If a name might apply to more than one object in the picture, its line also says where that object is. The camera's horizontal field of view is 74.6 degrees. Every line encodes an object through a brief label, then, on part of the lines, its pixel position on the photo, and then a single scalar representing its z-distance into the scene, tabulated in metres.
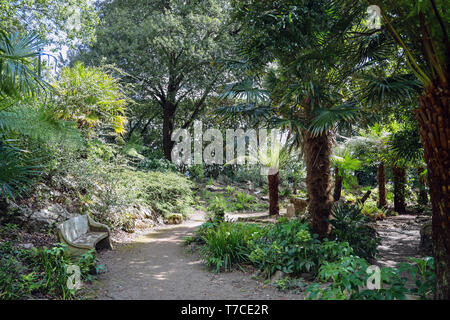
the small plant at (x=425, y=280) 2.88
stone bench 4.52
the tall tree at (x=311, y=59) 4.61
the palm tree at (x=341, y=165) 10.15
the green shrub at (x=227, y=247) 4.86
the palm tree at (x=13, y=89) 3.92
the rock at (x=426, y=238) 5.62
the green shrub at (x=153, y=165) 12.87
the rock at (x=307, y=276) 4.23
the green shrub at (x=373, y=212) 9.41
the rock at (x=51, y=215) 5.28
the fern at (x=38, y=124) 4.38
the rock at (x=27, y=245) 4.40
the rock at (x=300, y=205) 9.82
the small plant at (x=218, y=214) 6.70
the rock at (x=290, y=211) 9.31
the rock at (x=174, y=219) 9.30
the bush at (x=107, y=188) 6.43
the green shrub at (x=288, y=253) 4.39
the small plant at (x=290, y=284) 3.96
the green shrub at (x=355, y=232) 5.02
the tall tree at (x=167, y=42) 12.22
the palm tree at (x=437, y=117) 2.61
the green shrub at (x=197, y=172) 16.05
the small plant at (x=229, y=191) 14.28
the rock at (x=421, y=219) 9.11
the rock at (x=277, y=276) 4.24
